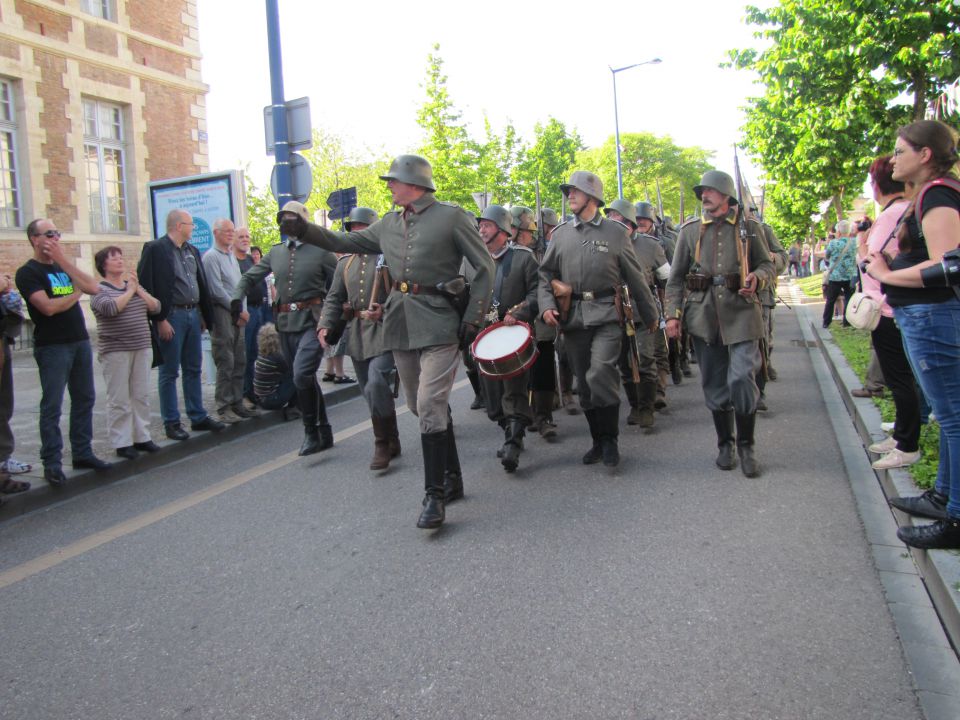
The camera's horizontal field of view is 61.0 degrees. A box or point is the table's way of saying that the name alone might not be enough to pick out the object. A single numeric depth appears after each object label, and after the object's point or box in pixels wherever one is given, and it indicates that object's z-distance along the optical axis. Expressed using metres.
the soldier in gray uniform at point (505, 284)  6.54
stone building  16.86
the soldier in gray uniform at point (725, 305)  5.60
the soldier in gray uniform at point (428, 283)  4.94
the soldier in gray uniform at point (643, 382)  7.27
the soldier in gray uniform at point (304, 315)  6.91
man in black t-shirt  6.01
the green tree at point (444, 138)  38.53
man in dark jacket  7.50
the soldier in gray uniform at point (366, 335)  6.11
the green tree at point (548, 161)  49.53
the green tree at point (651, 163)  83.81
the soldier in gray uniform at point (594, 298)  5.95
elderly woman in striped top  6.77
